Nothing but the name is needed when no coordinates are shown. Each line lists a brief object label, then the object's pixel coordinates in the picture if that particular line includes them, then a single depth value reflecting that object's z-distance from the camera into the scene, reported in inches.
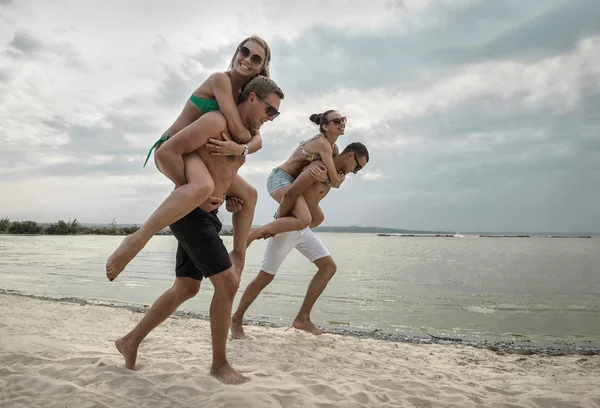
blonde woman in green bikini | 125.3
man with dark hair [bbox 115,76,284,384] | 137.9
